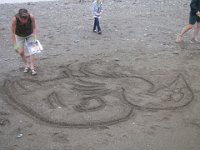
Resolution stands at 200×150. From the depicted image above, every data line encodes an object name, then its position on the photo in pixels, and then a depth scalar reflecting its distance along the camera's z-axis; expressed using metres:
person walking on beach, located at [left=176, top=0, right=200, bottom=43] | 9.10
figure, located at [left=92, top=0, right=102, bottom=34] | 10.11
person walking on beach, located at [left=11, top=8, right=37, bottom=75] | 6.87
